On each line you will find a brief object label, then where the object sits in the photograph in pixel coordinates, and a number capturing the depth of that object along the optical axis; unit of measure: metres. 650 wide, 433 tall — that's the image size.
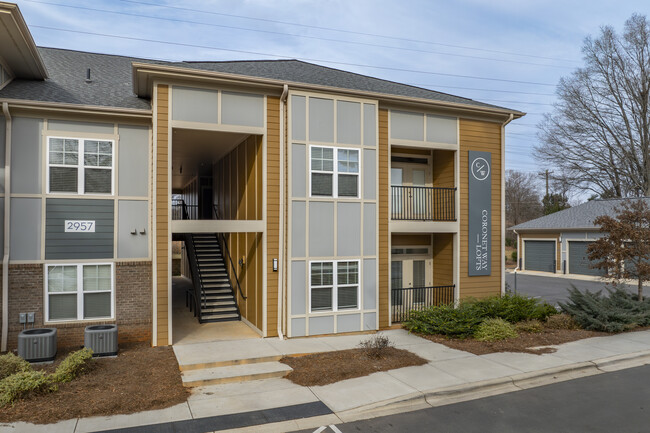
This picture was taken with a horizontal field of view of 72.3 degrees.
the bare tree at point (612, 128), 32.00
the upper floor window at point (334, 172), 11.77
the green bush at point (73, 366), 7.85
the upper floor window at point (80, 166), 10.49
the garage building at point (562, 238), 27.38
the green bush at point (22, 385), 6.91
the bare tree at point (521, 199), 57.53
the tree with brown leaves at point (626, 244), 13.76
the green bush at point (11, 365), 7.69
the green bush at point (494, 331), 11.42
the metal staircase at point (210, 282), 13.83
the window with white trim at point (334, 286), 11.68
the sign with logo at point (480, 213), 13.87
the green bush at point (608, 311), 12.51
